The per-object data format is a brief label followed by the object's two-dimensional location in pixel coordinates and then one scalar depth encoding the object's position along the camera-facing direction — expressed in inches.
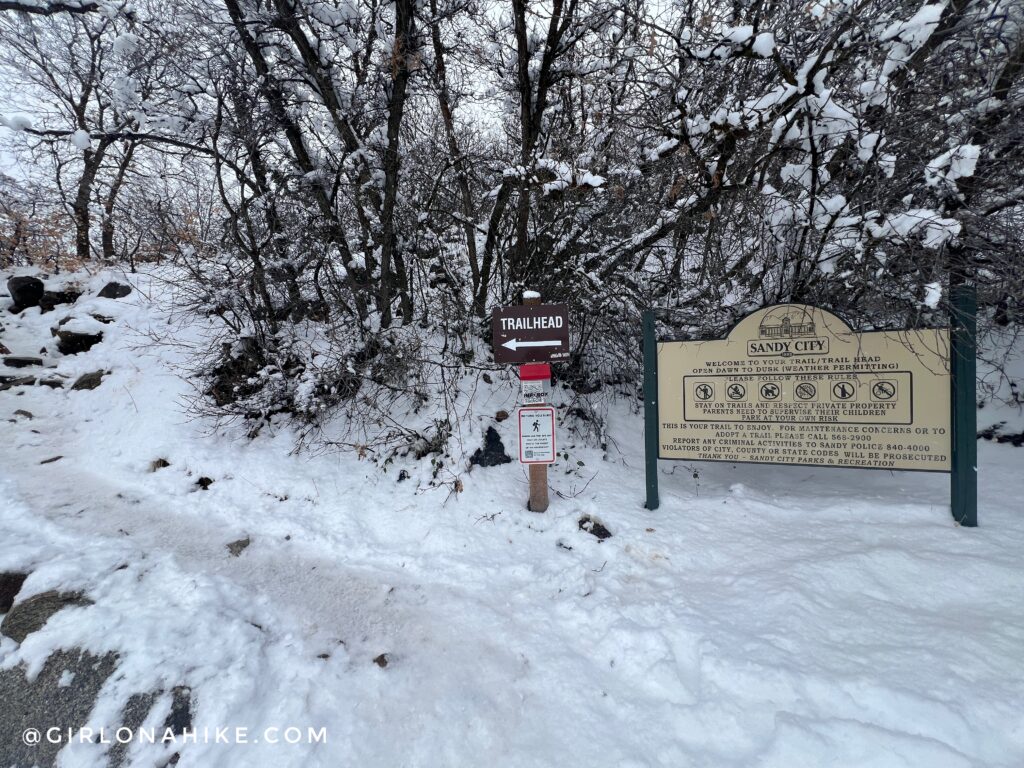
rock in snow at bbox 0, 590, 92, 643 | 104.0
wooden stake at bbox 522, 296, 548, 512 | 161.6
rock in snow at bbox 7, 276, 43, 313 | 355.9
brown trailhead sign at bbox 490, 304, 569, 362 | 151.6
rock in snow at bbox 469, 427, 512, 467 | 194.4
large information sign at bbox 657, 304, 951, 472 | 135.2
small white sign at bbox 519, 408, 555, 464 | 156.7
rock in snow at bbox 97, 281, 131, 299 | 345.4
